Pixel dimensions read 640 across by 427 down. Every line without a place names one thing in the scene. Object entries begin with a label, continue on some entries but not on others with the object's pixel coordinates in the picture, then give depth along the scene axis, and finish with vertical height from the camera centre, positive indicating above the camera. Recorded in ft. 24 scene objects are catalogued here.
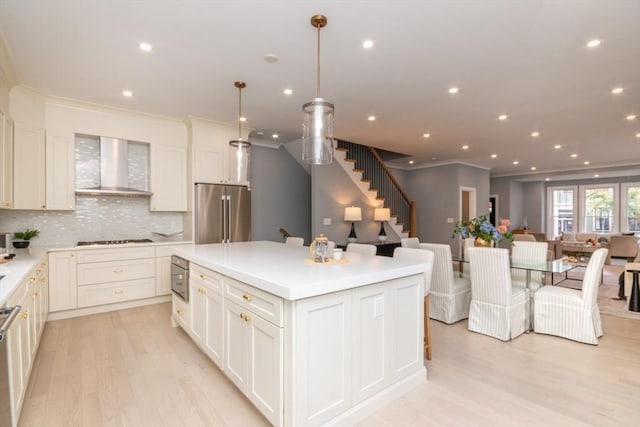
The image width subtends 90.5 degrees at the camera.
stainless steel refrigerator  16.26 -0.05
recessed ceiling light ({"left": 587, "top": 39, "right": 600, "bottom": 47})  8.81 +4.78
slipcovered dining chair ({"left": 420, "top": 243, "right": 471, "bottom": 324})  12.23 -3.16
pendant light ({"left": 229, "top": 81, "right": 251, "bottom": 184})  11.21 +2.05
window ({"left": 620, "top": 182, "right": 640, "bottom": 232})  33.45 +0.65
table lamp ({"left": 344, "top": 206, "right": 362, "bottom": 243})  20.89 -0.10
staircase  22.03 +2.23
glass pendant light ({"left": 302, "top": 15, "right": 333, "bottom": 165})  8.16 +2.28
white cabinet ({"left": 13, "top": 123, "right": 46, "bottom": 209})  12.42 +1.77
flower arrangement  13.14 -0.72
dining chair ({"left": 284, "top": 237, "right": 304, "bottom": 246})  14.43 -1.35
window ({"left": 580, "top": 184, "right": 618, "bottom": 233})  35.12 +0.58
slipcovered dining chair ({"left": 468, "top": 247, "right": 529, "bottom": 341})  10.89 -3.05
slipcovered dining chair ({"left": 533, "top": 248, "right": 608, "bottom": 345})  10.49 -3.36
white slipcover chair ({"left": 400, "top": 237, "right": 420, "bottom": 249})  14.42 -1.42
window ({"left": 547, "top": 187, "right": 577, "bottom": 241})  38.34 +0.48
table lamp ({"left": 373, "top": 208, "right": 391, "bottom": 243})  22.74 -0.25
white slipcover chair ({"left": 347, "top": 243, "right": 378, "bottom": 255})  10.76 -1.29
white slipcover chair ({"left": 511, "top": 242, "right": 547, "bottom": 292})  13.39 -1.98
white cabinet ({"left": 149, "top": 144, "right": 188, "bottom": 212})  15.88 +1.72
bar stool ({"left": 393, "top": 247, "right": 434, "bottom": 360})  8.84 -1.64
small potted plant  12.39 -1.06
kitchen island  5.70 -2.50
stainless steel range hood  14.51 +1.98
